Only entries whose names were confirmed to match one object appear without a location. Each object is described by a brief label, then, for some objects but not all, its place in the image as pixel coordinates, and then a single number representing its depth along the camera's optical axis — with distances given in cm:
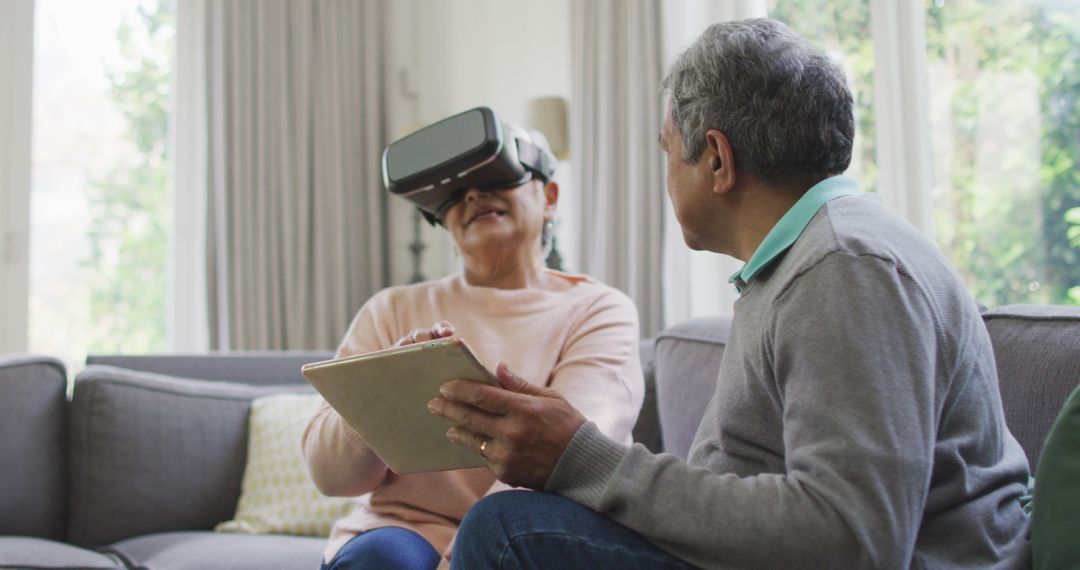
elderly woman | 153
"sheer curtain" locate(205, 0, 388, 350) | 401
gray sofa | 196
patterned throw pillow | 220
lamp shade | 387
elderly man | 86
